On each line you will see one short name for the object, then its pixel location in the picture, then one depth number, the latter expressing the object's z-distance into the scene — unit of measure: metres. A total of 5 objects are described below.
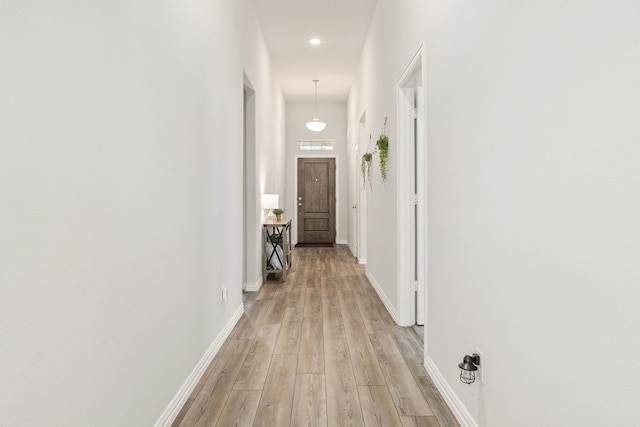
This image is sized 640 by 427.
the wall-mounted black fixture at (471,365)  1.73
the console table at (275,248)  5.36
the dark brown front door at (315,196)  9.30
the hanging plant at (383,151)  3.98
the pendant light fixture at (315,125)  7.95
